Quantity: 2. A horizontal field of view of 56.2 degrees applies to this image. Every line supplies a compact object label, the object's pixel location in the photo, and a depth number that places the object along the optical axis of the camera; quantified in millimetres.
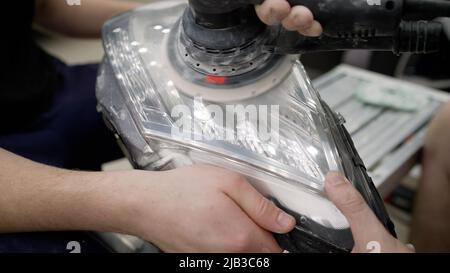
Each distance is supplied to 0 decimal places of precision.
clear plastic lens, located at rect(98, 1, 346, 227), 464
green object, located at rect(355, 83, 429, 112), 945
